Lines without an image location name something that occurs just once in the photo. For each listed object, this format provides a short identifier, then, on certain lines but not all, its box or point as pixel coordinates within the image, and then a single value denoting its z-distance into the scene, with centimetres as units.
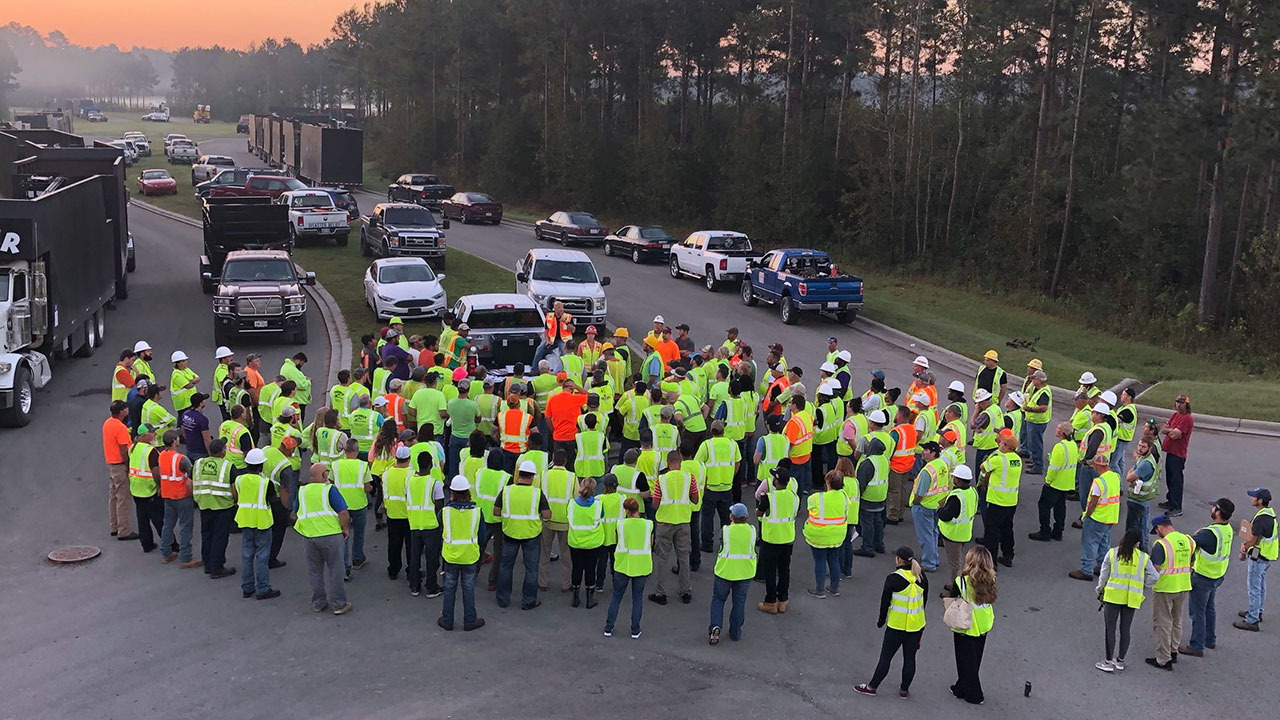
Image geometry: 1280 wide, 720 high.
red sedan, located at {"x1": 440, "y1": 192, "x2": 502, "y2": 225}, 4906
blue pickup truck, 2692
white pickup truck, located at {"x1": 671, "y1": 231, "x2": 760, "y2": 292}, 3228
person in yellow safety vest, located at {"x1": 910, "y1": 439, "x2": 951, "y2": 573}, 1184
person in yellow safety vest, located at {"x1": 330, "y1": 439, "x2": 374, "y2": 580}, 1117
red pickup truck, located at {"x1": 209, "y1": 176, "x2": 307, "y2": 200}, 4153
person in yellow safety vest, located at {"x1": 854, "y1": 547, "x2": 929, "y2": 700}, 895
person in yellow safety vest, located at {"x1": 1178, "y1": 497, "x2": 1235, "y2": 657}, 995
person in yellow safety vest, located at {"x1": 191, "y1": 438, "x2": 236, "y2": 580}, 1118
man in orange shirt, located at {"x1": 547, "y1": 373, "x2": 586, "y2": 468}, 1361
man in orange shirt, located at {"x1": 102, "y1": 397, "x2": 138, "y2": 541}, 1235
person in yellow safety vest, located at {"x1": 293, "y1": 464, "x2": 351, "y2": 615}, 1027
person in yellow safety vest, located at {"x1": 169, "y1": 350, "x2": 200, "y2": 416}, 1480
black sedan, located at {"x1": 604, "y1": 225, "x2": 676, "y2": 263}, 3838
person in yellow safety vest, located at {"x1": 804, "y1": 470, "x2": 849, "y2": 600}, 1084
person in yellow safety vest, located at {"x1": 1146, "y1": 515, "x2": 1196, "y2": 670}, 965
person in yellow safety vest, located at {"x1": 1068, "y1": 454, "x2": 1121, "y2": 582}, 1149
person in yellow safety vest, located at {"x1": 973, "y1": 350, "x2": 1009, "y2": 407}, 1616
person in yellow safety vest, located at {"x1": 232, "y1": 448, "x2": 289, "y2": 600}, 1079
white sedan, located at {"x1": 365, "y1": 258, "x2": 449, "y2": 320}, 2455
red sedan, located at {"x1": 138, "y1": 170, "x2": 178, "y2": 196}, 5422
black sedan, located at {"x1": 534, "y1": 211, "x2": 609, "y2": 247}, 4200
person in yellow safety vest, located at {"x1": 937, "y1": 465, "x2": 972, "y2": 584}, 1127
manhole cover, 1189
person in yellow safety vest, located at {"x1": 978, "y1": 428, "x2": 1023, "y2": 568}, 1191
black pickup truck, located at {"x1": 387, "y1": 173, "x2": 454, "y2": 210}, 5422
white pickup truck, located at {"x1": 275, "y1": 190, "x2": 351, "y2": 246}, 3691
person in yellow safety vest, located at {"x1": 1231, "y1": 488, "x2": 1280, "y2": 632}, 1032
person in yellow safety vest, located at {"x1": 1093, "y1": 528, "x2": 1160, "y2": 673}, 959
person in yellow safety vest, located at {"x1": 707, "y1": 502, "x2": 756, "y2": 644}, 995
